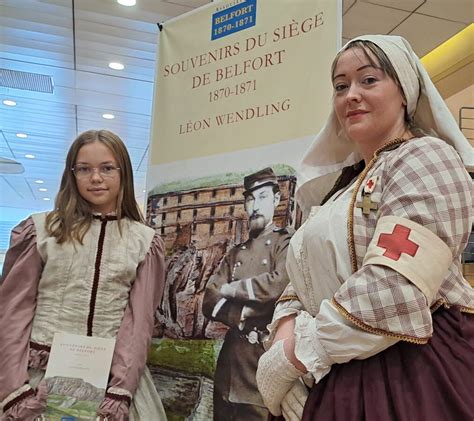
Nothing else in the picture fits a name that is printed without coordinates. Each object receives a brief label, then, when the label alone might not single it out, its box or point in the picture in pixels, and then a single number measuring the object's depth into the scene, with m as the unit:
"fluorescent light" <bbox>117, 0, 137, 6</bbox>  3.93
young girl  1.56
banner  1.72
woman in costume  0.87
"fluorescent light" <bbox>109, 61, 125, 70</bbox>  5.04
